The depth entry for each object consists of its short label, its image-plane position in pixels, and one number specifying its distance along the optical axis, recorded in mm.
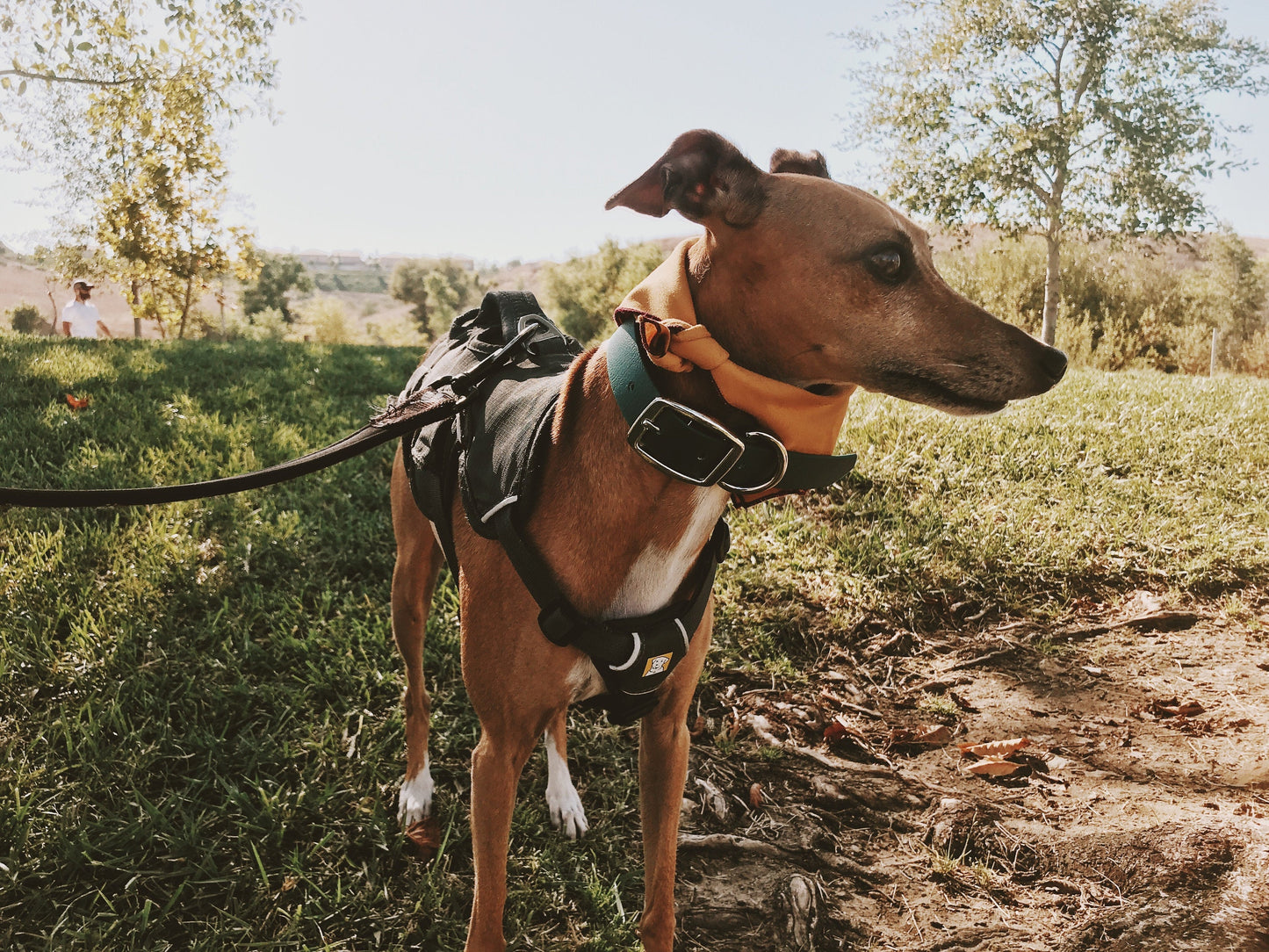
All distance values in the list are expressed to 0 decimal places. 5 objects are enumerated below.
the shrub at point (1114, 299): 21062
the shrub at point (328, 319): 74125
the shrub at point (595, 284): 57125
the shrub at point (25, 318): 68750
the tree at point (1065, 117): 18922
